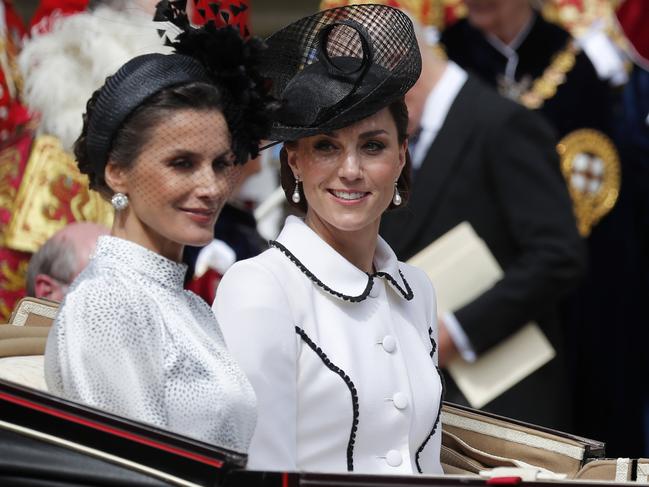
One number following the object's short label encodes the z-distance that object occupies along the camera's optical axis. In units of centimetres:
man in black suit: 1056
